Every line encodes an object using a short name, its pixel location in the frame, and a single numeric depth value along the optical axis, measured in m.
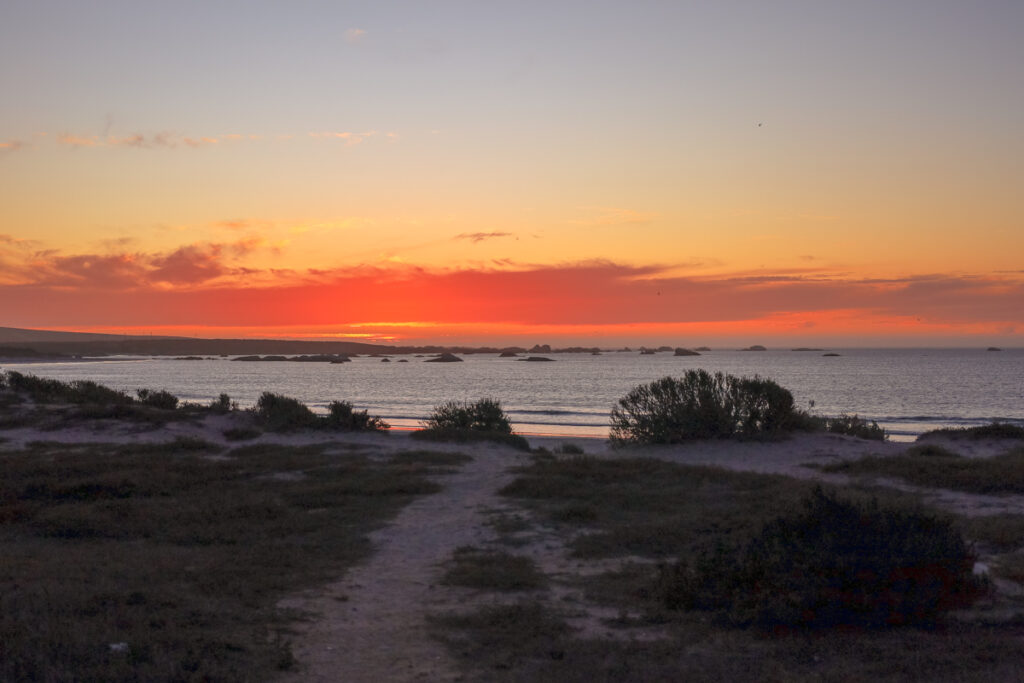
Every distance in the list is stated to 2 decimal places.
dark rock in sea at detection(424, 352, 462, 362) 190.00
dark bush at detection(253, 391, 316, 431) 26.39
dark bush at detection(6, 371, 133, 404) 31.47
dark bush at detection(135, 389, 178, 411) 31.82
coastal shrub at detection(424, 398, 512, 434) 26.32
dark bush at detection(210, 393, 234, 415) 29.64
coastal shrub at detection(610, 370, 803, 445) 22.95
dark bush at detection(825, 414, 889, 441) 25.03
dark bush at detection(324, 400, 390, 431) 26.55
